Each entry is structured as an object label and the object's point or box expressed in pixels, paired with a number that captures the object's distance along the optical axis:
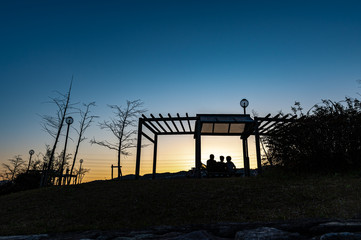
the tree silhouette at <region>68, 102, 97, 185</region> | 16.84
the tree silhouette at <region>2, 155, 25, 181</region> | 27.29
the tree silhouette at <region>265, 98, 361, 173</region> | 7.30
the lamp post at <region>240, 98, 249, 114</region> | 12.61
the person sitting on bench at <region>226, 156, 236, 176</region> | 10.53
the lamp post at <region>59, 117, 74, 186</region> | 14.36
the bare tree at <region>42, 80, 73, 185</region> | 13.69
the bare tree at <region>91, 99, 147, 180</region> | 17.48
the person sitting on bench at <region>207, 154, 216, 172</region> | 10.42
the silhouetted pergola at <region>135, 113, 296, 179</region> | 10.55
